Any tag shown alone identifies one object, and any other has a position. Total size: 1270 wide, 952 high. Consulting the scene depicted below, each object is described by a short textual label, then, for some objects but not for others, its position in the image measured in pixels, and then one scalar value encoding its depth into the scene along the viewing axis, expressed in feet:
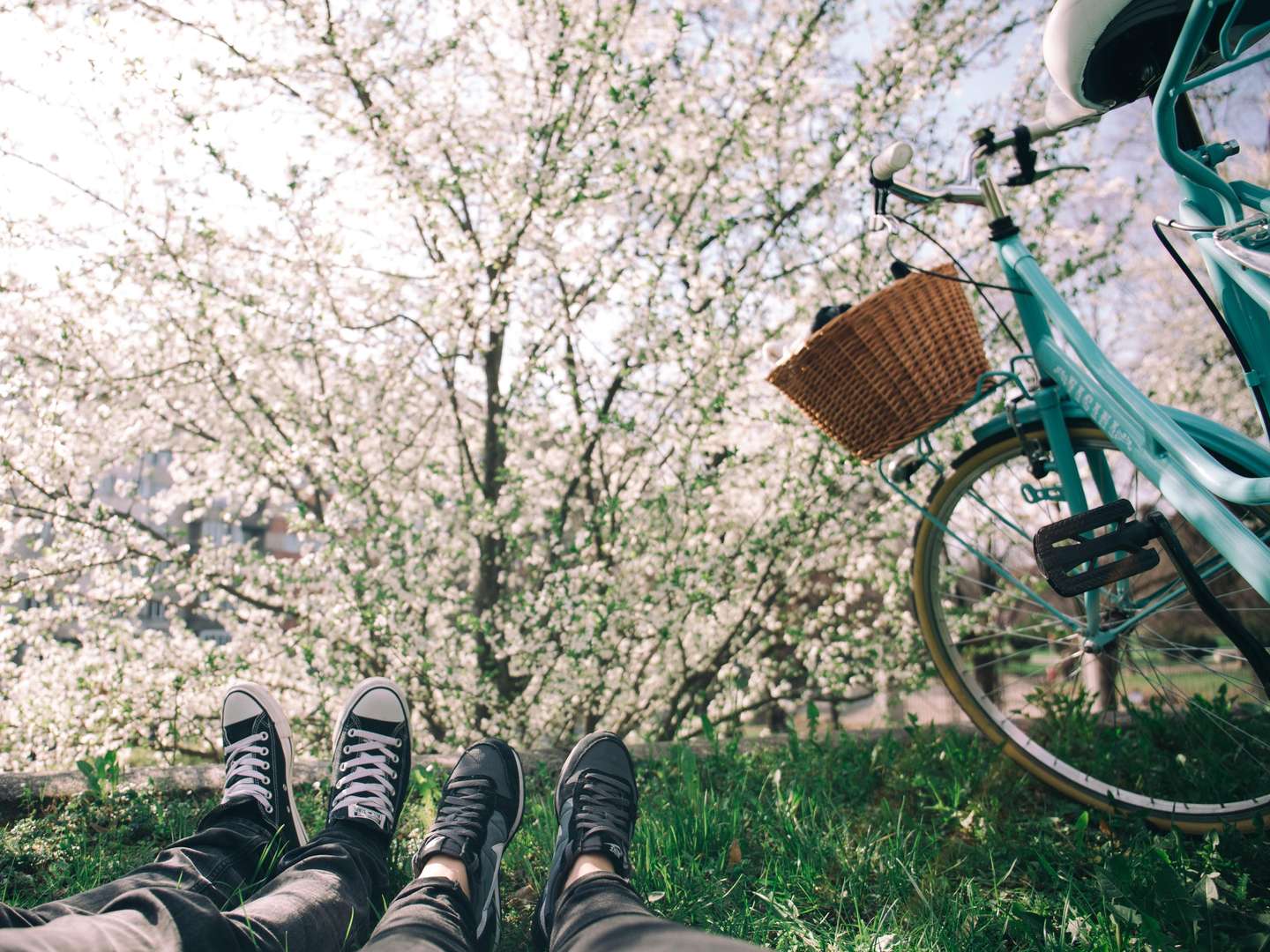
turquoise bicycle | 4.23
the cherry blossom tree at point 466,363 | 11.51
